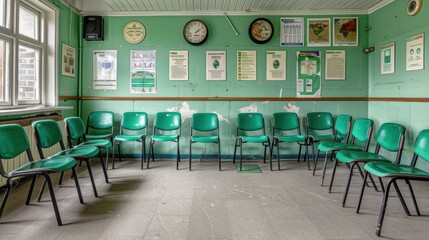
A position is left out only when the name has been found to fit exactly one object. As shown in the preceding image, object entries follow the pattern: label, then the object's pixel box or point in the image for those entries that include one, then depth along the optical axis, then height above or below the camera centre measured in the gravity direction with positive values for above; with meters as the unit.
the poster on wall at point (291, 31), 4.78 +1.51
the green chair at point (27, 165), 2.25 -0.50
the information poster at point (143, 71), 4.82 +0.77
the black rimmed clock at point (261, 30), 4.74 +1.52
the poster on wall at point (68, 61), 4.39 +0.89
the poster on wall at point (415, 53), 3.53 +0.87
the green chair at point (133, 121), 4.59 -0.17
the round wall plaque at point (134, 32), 4.80 +1.49
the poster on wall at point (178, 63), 4.82 +0.92
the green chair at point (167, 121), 4.55 -0.16
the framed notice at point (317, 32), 4.78 +1.51
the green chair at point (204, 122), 4.52 -0.17
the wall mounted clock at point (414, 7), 3.56 +1.52
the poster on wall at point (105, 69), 4.84 +0.80
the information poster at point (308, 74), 4.80 +0.73
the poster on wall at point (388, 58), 4.11 +0.91
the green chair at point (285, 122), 4.56 -0.16
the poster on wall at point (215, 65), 4.80 +0.88
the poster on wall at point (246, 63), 4.80 +0.93
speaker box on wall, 4.75 +1.54
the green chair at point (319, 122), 4.59 -0.16
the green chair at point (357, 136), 3.38 -0.32
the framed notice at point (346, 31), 4.77 +1.52
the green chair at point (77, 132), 3.57 -0.30
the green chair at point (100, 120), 4.61 -0.15
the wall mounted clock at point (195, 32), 4.75 +1.49
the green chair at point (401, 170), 2.16 -0.51
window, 3.30 +0.83
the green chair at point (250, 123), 4.55 -0.18
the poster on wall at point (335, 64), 4.80 +0.92
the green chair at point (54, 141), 2.84 -0.35
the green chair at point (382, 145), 2.73 -0.38
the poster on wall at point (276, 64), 4.80 +0.91
